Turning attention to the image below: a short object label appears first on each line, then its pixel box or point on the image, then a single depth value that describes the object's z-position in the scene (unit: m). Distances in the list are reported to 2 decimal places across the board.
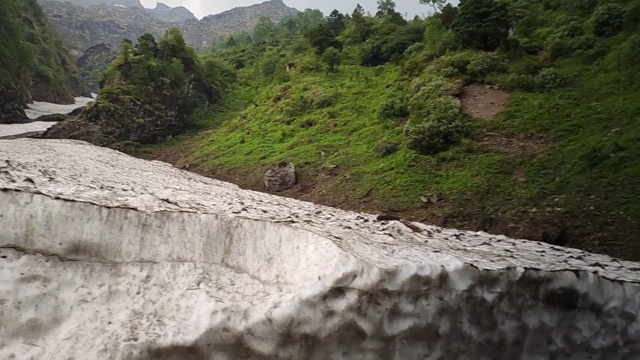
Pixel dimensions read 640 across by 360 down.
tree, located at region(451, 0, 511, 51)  22.69
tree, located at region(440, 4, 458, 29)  29.42
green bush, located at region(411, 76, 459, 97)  20.53
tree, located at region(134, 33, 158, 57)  37.84
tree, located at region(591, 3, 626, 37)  20.09
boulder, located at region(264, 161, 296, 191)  20.03
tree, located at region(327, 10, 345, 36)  47.19
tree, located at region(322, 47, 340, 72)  33.91
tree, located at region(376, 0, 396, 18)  56.84
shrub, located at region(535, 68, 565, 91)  18.33
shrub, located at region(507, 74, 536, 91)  18.83
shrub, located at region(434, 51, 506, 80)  21.12
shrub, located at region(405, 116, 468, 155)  17.23
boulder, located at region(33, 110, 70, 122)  41.55
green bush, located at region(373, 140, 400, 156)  18.80
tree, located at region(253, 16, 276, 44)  70.41
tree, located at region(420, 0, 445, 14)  51.91
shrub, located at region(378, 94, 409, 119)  21.84
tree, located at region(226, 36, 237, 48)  77.01
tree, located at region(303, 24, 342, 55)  37.84
